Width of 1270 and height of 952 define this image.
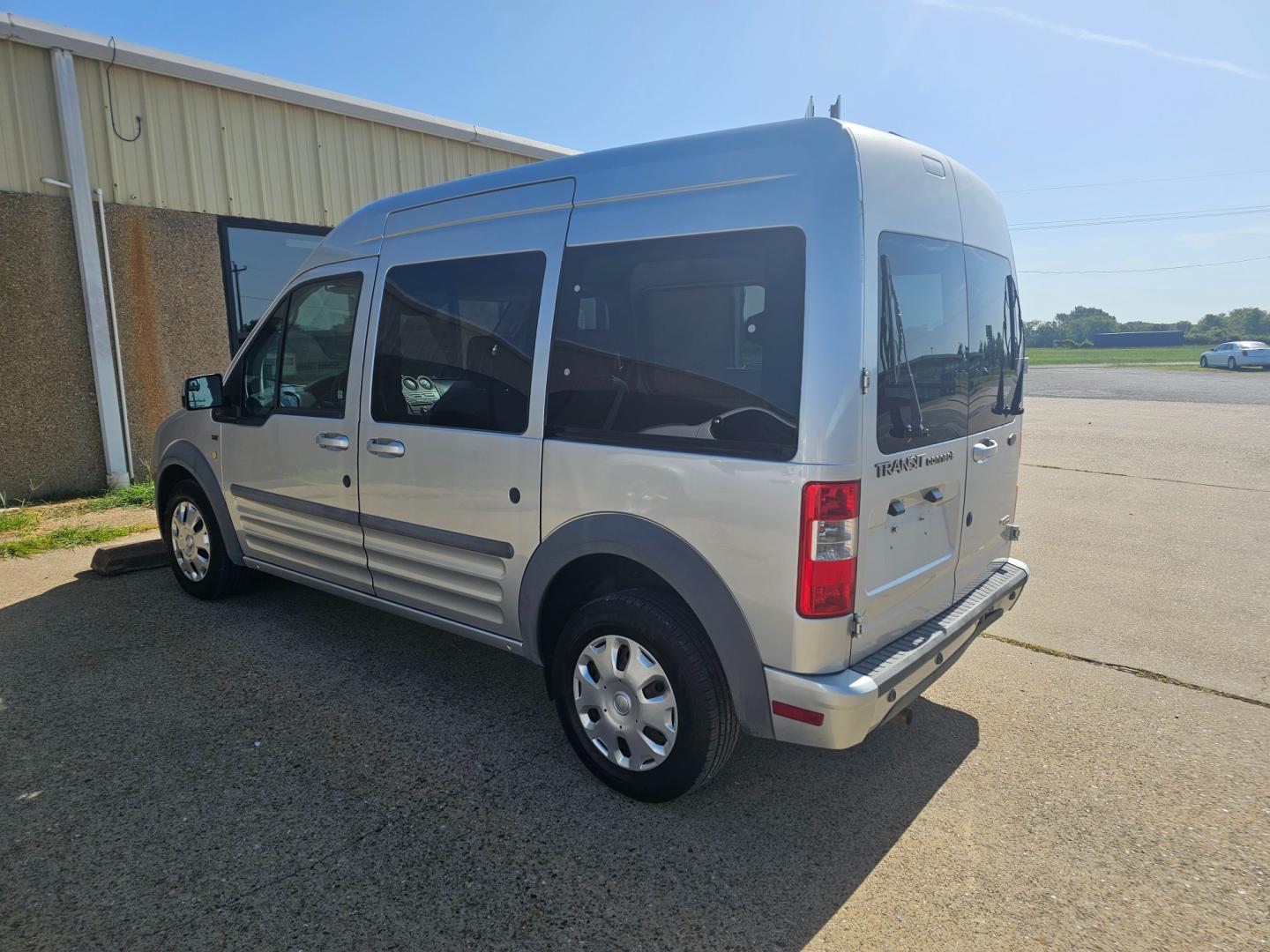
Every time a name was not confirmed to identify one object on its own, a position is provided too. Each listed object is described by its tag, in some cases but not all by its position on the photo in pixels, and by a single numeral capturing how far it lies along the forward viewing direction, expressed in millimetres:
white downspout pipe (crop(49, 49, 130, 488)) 7154
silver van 2451
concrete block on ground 5594
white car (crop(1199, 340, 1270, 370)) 37031
